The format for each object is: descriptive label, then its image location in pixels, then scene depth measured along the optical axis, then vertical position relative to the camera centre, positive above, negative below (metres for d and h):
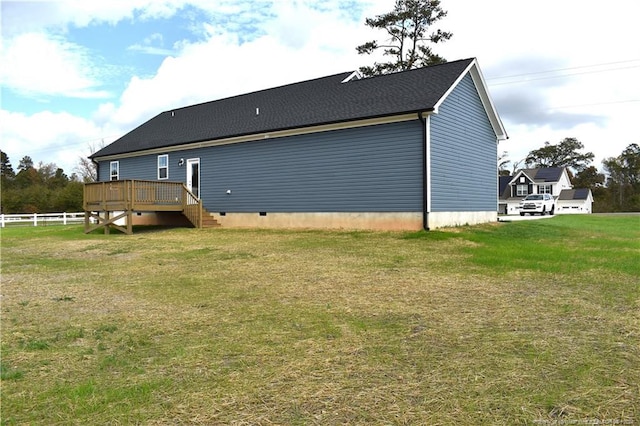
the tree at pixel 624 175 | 64.06 +4.35
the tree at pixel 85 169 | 53.17 +4.78
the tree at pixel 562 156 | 70.00 +7.79
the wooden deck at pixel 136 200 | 16.66 +0.28
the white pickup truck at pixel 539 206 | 31.03 -0.12
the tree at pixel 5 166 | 65.70 +6.29
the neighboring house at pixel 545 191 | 54.16 +1.69
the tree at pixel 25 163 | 71.89 +7.40
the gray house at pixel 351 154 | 13.98 +1.92
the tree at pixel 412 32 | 30.64 +12.33
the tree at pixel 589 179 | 68.38 +3.92
